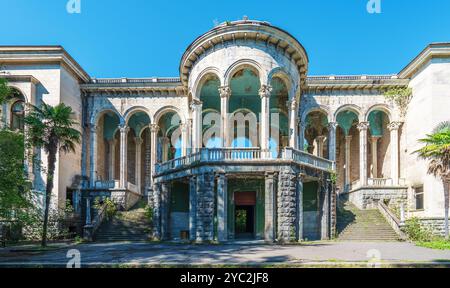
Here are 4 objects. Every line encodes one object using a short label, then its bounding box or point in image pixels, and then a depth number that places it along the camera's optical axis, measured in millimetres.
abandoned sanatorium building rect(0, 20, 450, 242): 20094
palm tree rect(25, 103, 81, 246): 18625
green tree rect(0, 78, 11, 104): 13715
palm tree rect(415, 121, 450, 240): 20219
